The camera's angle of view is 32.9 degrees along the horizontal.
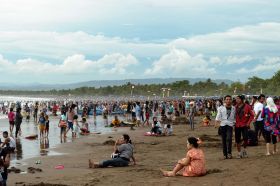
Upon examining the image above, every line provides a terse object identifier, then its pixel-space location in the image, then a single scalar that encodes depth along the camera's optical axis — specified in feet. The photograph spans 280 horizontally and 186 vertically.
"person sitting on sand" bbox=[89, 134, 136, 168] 41.75
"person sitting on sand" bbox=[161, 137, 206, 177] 33.81
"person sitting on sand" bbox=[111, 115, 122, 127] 106.54
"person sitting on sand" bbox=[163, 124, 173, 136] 76.23
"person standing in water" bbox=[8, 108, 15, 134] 84.02
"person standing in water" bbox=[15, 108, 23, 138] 79.76
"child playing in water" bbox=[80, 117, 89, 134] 87.92
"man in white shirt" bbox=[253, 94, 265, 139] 47.48
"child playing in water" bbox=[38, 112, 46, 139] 75.41
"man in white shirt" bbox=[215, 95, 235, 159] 40.98
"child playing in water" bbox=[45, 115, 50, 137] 75.97
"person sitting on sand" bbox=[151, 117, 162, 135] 75.56
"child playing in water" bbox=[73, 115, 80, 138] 80.21
